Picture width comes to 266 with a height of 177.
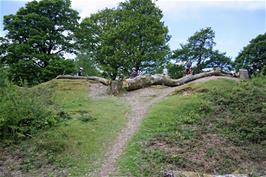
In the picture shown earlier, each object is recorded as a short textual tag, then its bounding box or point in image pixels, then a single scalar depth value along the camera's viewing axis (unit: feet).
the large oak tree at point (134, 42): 66.69
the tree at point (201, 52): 86.00
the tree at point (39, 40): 65.75
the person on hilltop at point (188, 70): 62.48
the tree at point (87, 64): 74.14
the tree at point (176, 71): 84.98
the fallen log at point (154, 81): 52.59
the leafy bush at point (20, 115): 32.61
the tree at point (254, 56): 77.51
